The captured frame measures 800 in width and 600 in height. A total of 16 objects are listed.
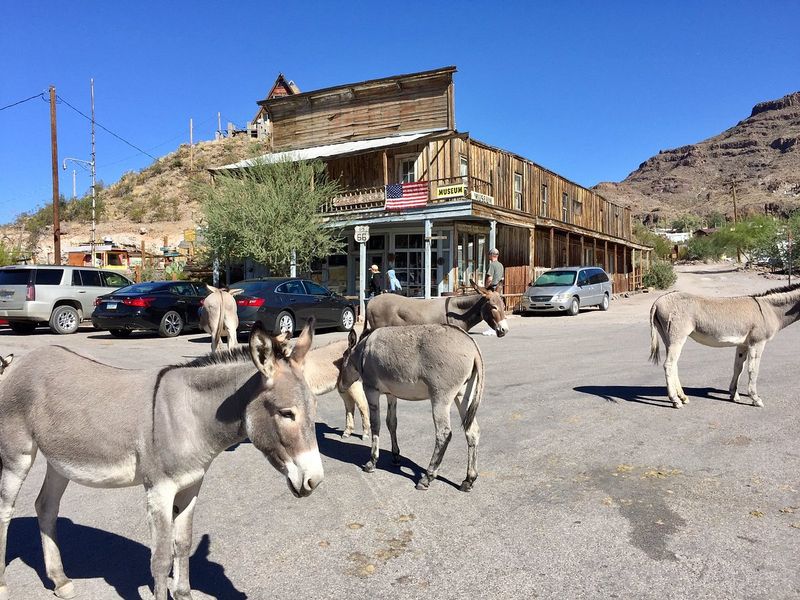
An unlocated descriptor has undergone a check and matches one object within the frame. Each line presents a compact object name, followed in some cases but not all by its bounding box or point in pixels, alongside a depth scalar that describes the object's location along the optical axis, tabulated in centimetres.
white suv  1587
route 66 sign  1936
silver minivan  2291
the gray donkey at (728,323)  772
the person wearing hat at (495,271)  1071
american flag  2291
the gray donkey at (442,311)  753
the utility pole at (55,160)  2433
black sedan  1555
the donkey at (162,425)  256
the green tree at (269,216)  2298
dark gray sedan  1469
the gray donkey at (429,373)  488
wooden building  2445
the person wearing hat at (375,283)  1739
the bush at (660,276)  4562
